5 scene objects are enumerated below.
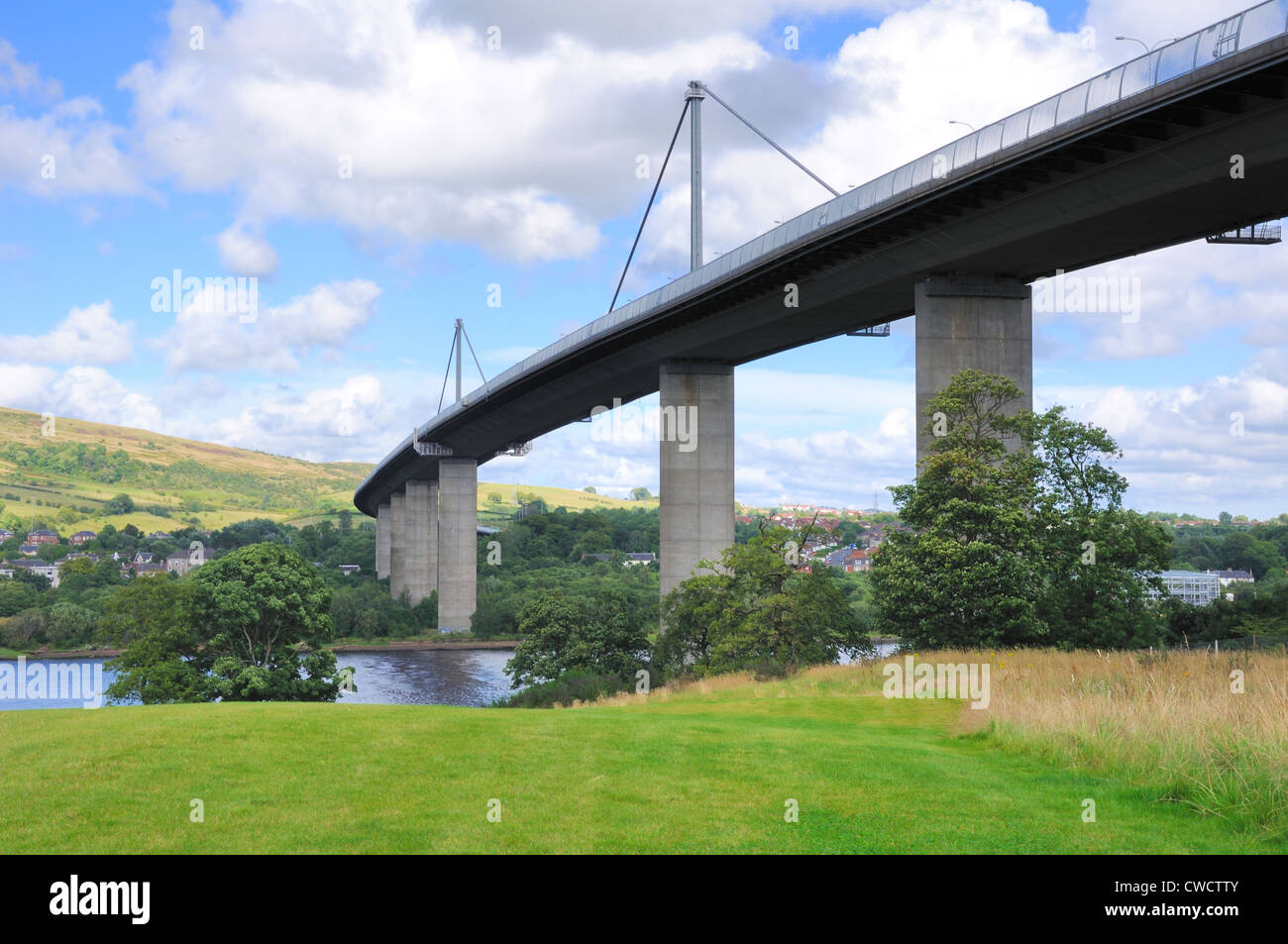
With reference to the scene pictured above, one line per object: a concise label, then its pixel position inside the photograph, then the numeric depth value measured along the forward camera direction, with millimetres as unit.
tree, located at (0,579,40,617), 110600
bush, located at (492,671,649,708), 50000
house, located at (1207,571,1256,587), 99531
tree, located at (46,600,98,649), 104875
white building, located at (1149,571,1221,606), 104162
